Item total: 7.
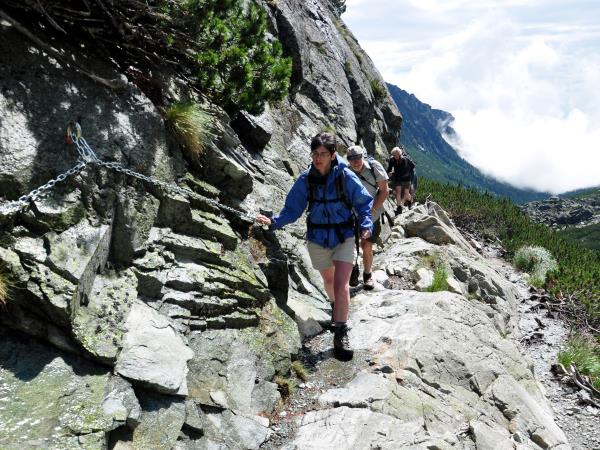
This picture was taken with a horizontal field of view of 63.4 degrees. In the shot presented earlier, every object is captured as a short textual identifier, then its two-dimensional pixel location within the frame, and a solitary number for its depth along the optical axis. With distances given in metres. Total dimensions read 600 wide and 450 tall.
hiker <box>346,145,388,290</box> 9.49
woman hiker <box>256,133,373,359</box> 6.95
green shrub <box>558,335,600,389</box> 12.75
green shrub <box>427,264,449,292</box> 11.75
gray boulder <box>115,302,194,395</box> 5.04
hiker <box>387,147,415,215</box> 16.30
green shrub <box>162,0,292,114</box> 8.23
